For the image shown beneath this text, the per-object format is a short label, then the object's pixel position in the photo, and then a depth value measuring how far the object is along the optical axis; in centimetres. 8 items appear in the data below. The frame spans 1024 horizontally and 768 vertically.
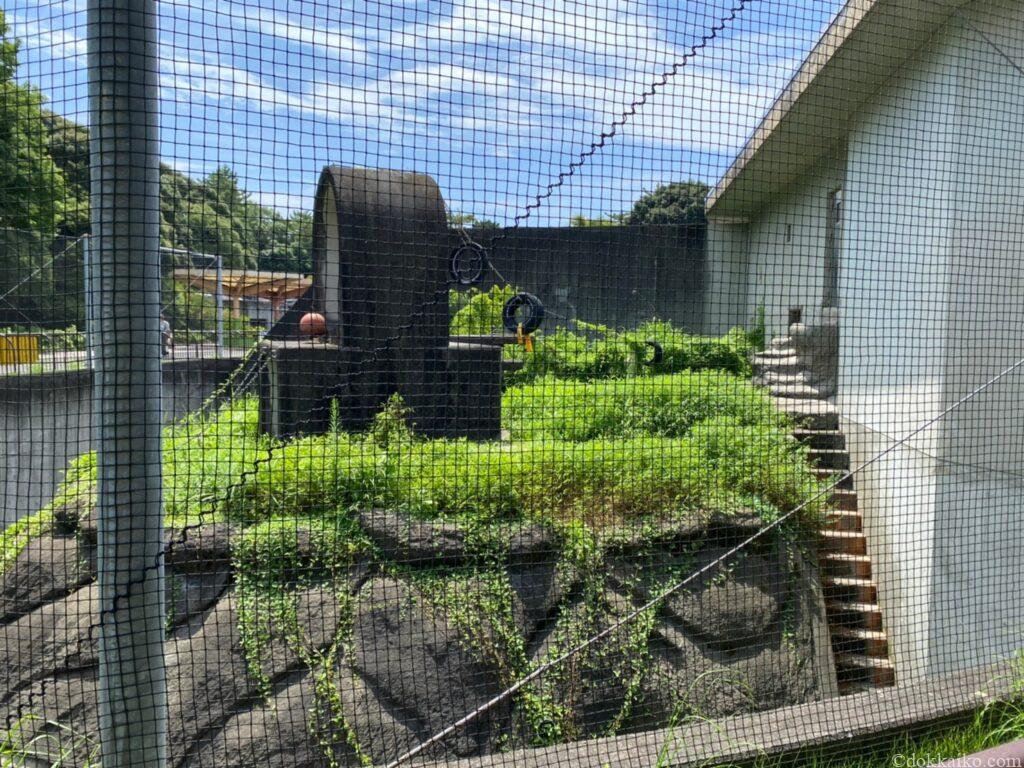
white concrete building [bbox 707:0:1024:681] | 404
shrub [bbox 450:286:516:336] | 638
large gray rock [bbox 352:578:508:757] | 308
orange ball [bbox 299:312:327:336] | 509
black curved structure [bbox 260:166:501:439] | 432
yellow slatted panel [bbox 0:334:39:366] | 539
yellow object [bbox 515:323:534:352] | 555
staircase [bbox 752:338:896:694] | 443
